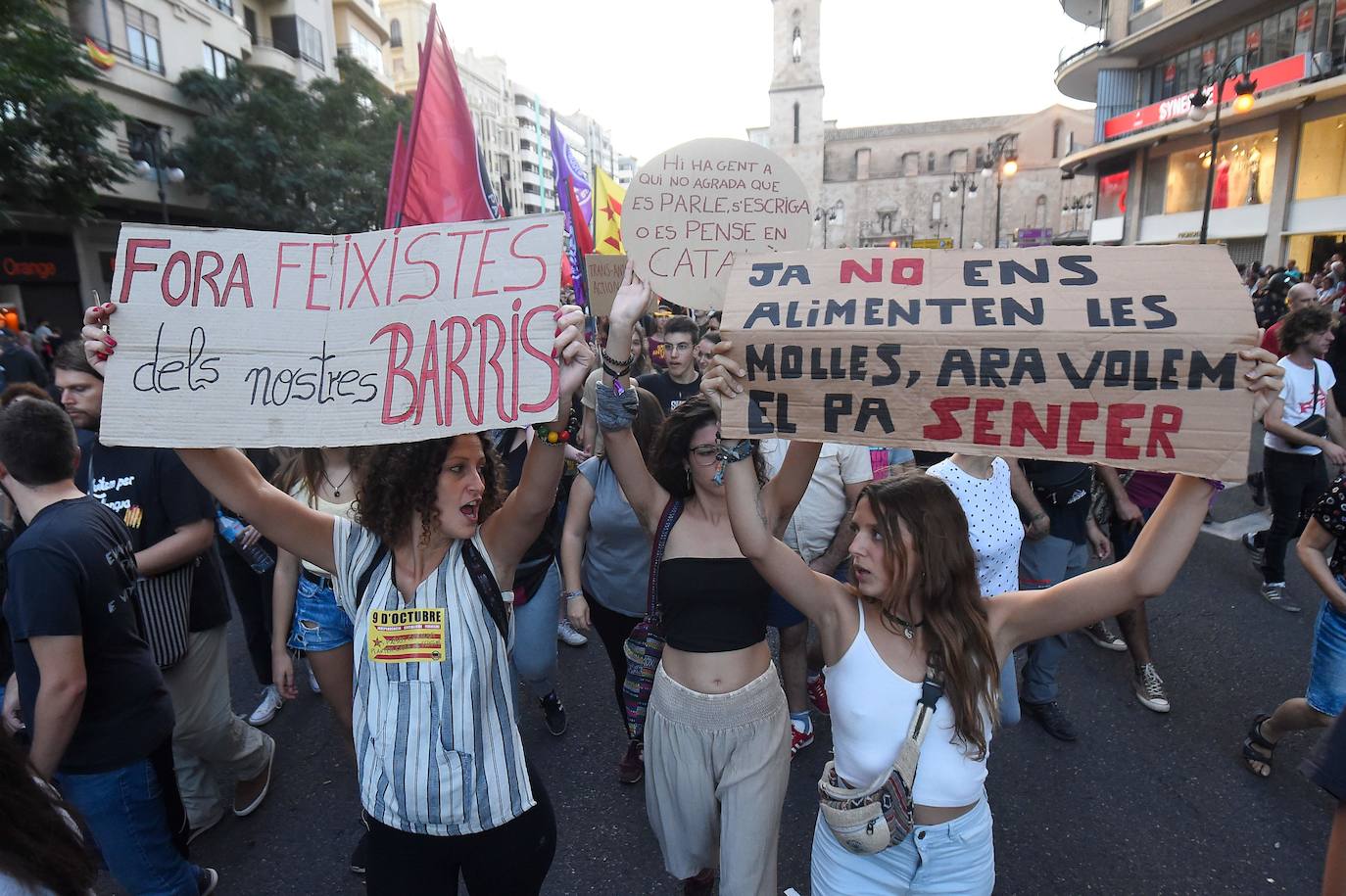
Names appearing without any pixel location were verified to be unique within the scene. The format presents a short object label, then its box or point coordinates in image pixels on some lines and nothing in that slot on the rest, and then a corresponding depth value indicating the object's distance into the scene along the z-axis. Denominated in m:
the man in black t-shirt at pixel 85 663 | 2.08
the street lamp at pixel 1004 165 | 21.34
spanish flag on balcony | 19.19
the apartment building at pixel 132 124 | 20.36
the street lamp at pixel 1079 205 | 56.91
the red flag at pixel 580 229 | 8.64
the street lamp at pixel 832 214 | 60.29
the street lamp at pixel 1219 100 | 12.20
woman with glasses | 2.37
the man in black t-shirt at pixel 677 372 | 5.55
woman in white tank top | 1.91
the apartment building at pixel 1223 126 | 20.64
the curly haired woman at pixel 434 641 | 1.91
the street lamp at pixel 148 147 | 19.05
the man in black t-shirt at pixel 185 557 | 3.01
